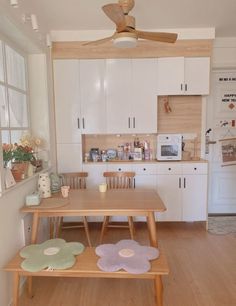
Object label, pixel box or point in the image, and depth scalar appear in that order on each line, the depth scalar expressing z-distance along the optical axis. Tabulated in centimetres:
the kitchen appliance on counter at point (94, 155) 346
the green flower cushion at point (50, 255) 166
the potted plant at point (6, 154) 209
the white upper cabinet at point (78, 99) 319
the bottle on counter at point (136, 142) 358
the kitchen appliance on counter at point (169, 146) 330
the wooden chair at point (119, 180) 297
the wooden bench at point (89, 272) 161
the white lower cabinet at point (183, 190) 320
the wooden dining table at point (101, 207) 197
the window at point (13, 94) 232
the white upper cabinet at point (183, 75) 317
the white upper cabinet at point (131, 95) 319
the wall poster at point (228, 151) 373
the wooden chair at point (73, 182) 314
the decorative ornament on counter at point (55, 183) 256
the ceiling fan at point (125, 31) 164
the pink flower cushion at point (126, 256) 162
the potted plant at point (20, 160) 221
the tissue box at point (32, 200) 215
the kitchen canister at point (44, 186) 238
